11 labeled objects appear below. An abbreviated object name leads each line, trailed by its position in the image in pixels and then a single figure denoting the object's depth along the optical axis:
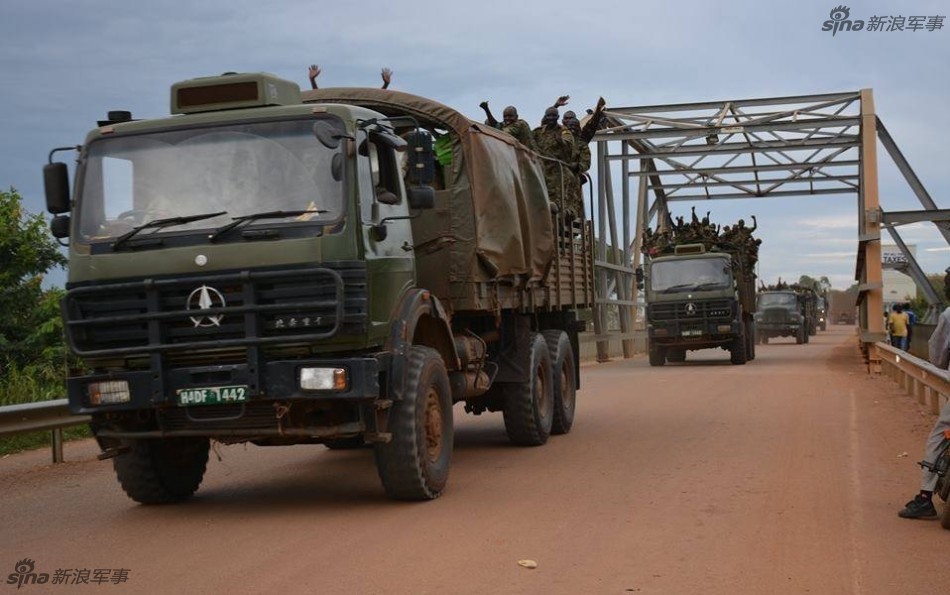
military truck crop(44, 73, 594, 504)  7.44
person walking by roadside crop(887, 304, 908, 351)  28.92
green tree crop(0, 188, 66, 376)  21.06
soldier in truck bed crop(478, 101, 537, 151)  12.80
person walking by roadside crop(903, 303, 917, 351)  28.56
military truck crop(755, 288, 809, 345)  50.22
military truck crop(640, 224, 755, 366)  27.97
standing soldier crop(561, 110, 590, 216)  13.95
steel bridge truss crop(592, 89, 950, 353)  25.91
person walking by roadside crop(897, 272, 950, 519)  7.30
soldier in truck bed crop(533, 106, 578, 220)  13.29
